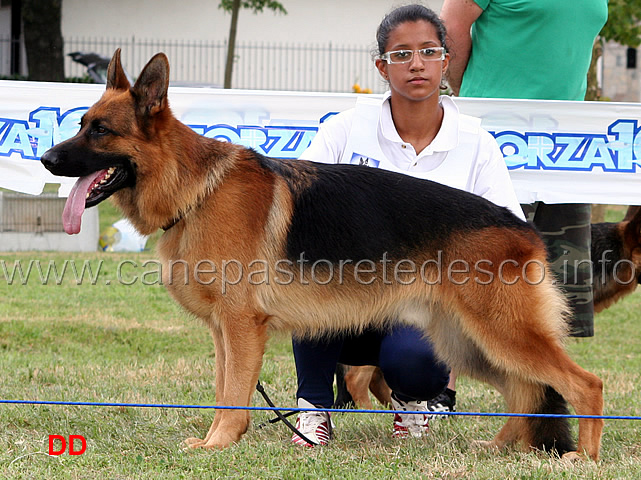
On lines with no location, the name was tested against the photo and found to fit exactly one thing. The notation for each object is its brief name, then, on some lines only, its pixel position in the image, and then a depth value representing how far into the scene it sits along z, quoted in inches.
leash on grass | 273.6
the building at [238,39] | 1626.5
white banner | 401.7
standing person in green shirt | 341.1
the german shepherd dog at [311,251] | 251.3
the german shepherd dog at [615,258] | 450.6
